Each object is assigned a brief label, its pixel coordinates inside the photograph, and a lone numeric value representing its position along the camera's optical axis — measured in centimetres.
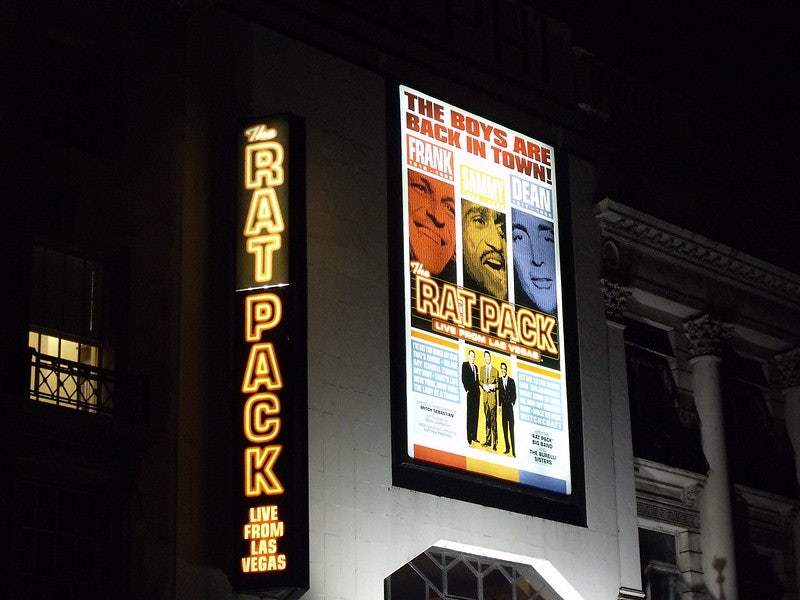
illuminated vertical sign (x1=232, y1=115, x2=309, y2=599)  2662
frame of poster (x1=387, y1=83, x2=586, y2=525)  3180
